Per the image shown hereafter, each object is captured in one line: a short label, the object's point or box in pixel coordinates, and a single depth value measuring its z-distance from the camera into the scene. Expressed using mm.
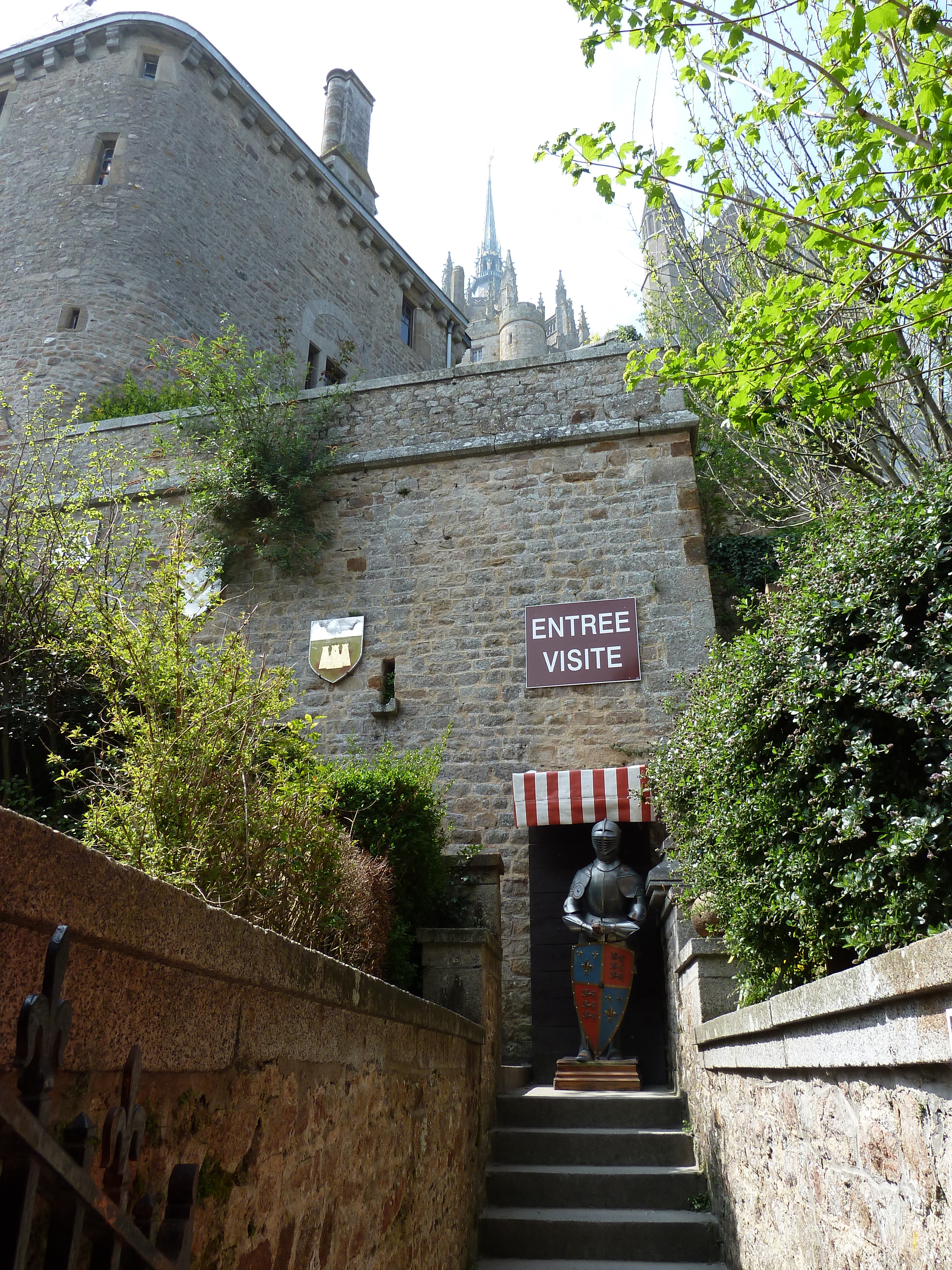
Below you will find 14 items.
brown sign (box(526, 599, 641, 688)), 8086
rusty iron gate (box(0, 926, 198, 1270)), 1049
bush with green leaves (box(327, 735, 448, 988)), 5281
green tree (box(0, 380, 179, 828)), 5812
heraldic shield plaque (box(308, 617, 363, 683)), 8727
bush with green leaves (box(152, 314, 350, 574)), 9180
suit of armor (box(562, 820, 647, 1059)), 6215
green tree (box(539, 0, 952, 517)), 4172
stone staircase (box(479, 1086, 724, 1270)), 4398
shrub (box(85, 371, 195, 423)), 11203
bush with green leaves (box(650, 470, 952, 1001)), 2758
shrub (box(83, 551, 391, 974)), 3492
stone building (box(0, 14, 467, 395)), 12594
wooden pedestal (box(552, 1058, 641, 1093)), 5902
